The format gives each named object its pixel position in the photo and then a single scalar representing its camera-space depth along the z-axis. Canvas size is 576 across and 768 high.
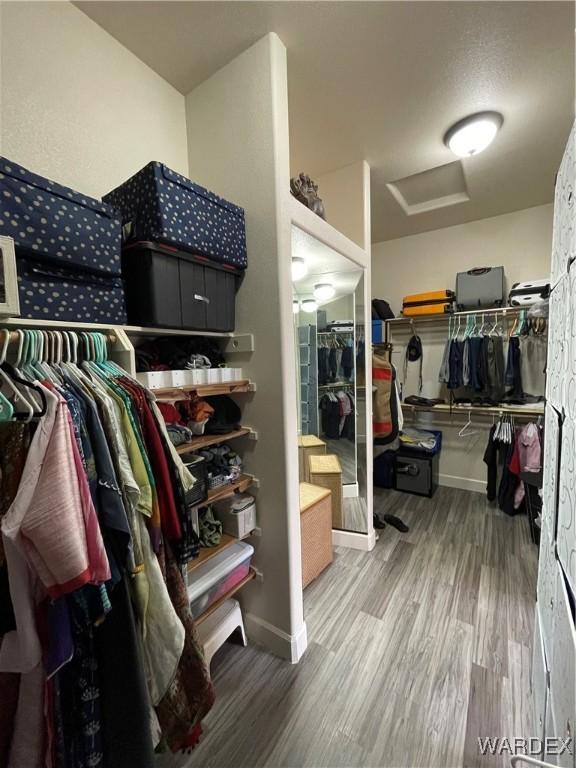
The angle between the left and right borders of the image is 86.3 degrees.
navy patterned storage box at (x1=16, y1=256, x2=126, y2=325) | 0.87
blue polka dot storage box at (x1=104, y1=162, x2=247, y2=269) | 1.07
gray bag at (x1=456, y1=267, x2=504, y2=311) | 2.93
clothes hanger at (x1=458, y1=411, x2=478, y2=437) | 3.28
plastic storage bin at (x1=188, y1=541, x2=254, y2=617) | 1.29
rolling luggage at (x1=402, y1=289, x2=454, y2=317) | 3.13
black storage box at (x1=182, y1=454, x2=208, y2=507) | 1.21
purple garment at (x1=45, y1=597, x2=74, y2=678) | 0.71
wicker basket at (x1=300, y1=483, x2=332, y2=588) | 1.90
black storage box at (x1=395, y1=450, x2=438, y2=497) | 3.09
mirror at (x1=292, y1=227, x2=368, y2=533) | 2.33
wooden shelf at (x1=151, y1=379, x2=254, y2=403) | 1.13
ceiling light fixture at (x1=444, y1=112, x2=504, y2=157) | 1.77
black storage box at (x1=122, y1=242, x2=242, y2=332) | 1.10
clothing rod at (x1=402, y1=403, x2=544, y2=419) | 2.79
